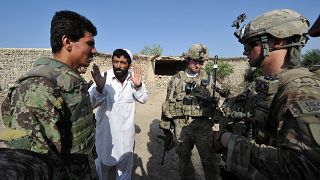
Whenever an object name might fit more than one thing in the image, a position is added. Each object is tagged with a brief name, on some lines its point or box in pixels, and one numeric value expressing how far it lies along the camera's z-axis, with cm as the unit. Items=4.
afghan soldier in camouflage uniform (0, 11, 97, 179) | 94
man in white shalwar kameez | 206
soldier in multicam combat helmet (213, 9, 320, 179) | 73
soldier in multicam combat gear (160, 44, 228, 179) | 237
